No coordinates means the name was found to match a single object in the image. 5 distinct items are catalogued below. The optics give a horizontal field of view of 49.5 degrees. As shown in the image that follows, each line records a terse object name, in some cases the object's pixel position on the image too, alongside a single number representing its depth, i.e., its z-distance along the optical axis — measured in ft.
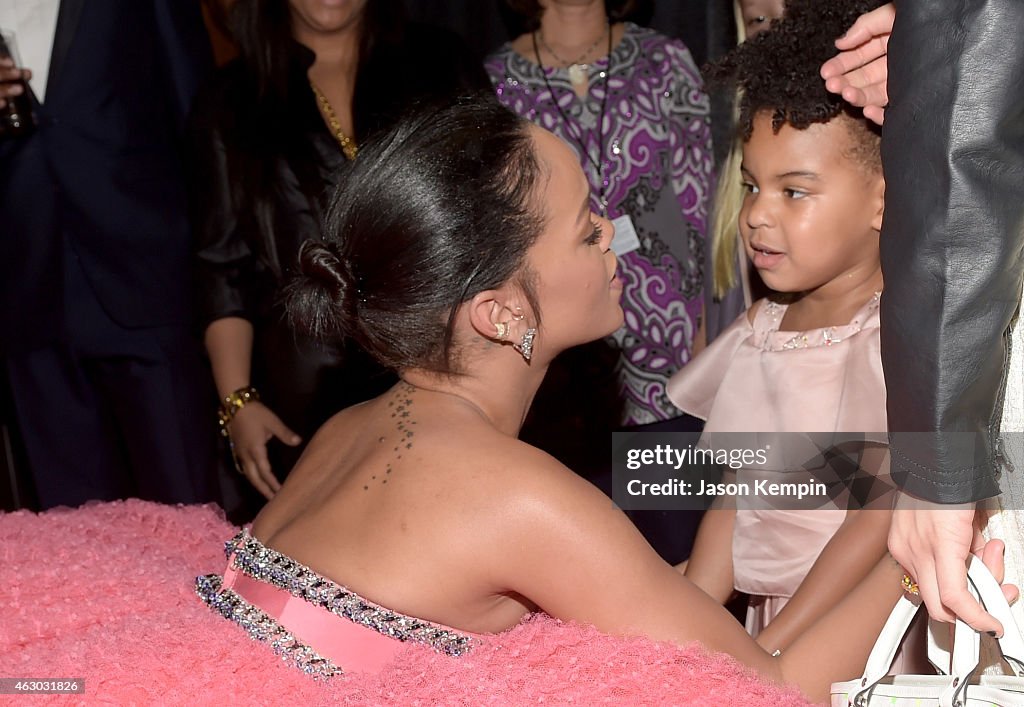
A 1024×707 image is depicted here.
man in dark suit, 9.11
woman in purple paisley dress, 8.63
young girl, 5.94
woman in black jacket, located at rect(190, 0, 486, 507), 8.26
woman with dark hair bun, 4.45
